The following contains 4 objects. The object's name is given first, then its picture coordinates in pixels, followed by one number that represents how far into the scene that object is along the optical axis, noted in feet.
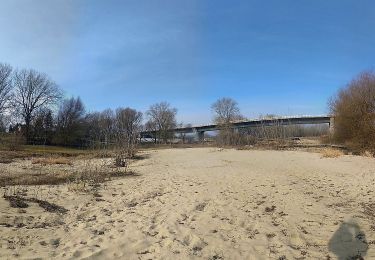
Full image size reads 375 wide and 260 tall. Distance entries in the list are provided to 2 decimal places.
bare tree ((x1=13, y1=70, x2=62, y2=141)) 243.60
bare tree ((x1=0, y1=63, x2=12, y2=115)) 216.74
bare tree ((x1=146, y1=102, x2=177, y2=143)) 362.53
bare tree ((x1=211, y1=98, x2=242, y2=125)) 346.56
